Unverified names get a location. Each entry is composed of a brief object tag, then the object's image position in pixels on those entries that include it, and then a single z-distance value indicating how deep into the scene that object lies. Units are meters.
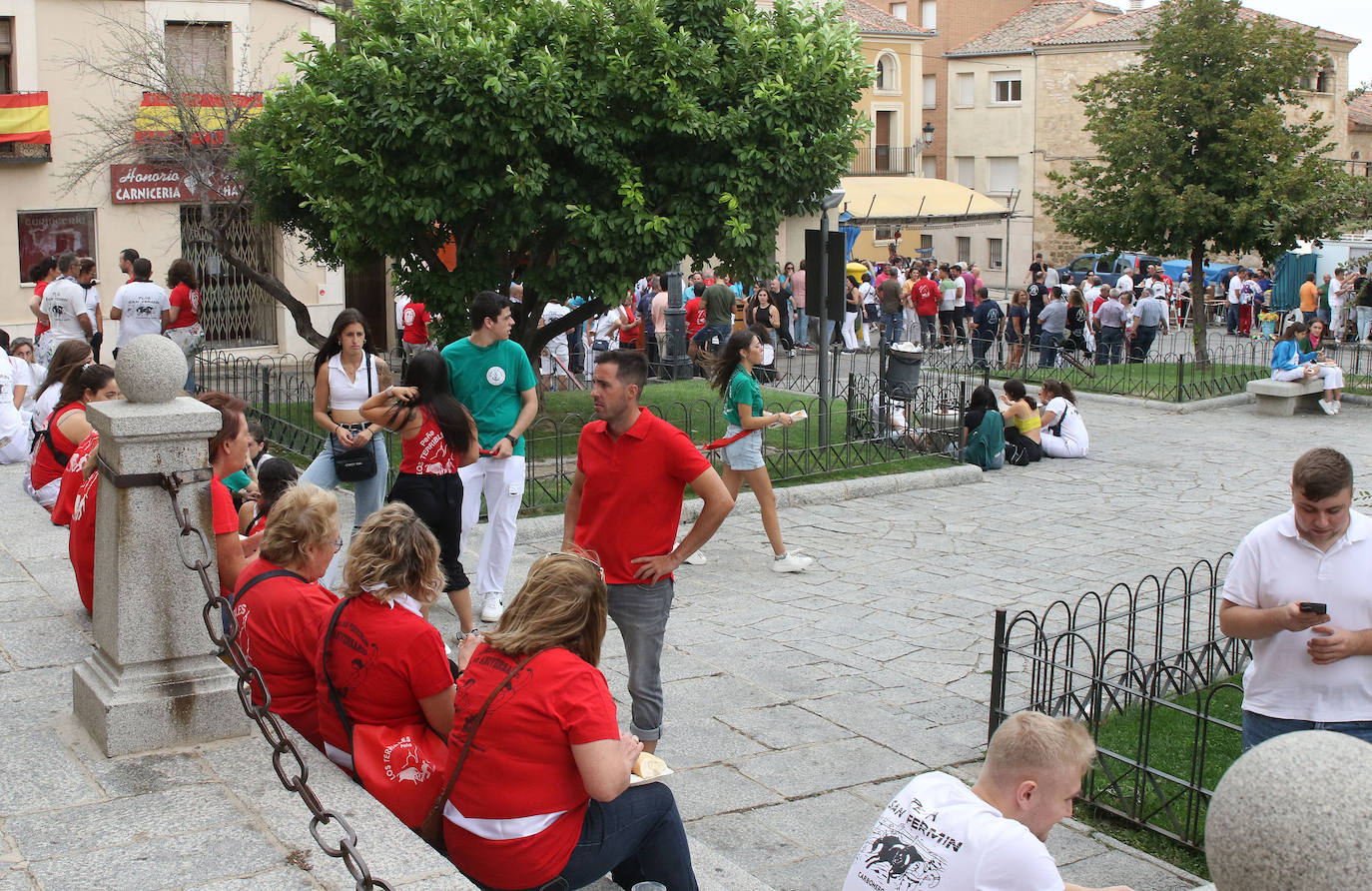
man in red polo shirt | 5.56
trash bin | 14.05
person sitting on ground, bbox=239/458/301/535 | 6.33
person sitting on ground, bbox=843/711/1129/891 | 3.23
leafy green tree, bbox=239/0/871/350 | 11.56
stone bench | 17.50
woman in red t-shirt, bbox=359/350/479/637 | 7.09
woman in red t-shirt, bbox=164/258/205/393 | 12.94
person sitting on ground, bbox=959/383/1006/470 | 13.28
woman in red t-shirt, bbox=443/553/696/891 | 3.88
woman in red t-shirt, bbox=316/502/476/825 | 4.34
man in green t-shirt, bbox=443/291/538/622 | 7.75
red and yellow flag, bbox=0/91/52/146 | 20.08
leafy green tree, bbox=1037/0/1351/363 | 19.05
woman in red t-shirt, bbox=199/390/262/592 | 5.38
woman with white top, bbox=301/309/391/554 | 7.99
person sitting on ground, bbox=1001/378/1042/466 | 13.69
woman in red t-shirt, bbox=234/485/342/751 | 4.71
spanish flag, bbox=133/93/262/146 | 16.22
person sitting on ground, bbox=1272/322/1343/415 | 17.48
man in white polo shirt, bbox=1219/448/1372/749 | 4.53
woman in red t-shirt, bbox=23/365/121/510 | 7.74
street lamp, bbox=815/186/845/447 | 13.01
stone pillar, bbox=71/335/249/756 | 4.54
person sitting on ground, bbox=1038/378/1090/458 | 14.00
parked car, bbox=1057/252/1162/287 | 34.83
